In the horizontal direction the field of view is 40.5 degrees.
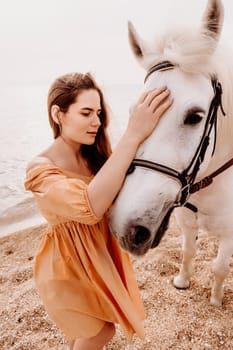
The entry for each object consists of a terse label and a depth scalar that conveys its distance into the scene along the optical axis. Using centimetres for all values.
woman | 142
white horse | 124
